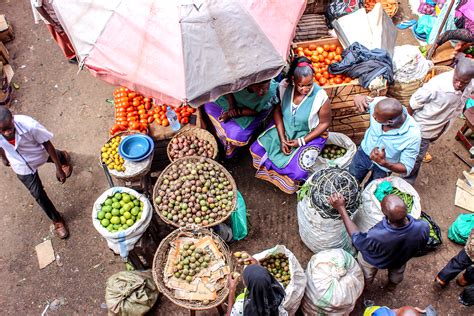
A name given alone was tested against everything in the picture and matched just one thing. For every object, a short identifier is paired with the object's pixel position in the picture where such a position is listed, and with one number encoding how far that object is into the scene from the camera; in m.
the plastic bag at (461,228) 4.55
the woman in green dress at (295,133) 4.27
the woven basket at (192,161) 4.14
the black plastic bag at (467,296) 4.11
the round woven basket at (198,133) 4.84
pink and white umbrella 3.51
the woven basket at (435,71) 5.46
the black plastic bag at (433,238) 4.57
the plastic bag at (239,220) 4.59
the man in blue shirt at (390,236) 3.26
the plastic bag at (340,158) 4.66
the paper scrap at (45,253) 4.77
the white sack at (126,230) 3.89
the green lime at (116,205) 4.04
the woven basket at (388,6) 6.67
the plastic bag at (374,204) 3.99
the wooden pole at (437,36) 4.93
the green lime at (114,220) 3.95
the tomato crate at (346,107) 4.97
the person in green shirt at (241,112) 4.68
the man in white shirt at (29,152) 3.99
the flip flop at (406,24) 6.79
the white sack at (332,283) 3.71
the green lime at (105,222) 3.94
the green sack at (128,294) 4.09
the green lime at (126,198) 4.10
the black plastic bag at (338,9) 6.14
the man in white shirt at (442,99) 4.09
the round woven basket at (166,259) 3.80
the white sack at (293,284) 3.62
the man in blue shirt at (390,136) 3.71
